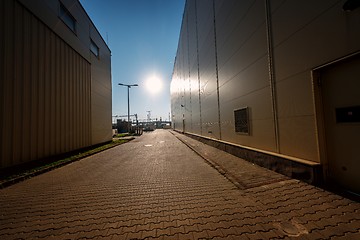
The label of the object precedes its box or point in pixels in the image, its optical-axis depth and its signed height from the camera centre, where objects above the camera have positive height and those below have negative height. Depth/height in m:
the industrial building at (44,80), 5.89 +2.23
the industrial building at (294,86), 3.26 +0.96
